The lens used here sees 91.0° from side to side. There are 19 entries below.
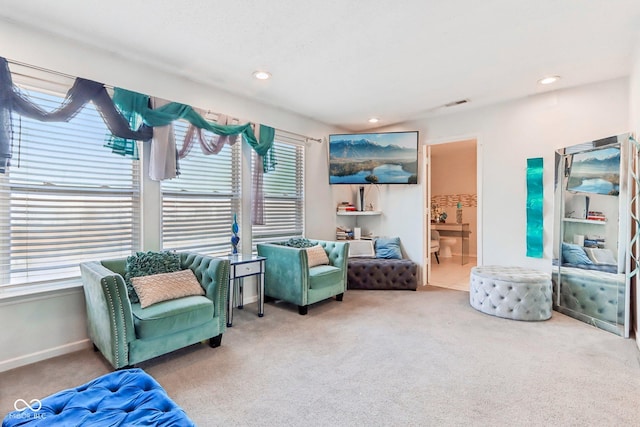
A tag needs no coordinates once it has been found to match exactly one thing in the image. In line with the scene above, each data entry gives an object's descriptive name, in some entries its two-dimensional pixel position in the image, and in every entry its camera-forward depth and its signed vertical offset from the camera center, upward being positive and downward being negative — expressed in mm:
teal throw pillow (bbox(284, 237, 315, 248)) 4188 -392
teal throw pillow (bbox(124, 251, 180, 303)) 2635 -450
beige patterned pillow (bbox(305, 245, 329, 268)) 3965 -544
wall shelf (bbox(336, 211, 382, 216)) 5261 +12
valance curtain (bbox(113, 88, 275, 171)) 2830 +986
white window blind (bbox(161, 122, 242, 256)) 3318 +148
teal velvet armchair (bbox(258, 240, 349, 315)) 3539 -732
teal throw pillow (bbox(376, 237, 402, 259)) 4984 -552
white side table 3254 -648
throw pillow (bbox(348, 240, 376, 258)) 5051 -572
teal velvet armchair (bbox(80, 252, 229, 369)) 2150 -767
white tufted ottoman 3346 -882
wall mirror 3018 -196
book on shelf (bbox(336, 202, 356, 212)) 5355 +97
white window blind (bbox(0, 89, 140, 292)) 2416 +114
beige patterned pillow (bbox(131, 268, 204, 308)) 2516 -609
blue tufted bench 1188 -788
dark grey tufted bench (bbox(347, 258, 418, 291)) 4633 -904
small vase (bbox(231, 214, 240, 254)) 3621 -280
